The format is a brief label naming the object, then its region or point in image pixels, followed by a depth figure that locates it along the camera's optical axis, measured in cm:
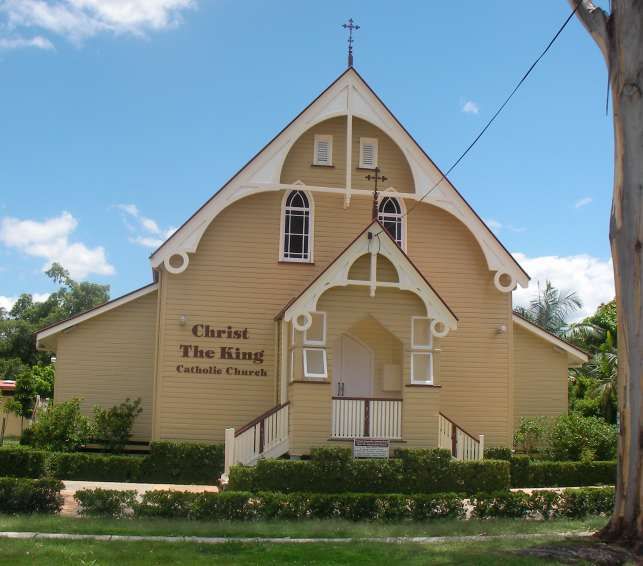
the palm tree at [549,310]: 5799
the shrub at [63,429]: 2248
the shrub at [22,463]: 2052
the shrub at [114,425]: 2283
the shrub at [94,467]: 2112
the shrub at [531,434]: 2431
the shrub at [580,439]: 2309
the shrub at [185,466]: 2127
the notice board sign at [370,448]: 1892
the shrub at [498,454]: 2248
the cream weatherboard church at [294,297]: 2239
